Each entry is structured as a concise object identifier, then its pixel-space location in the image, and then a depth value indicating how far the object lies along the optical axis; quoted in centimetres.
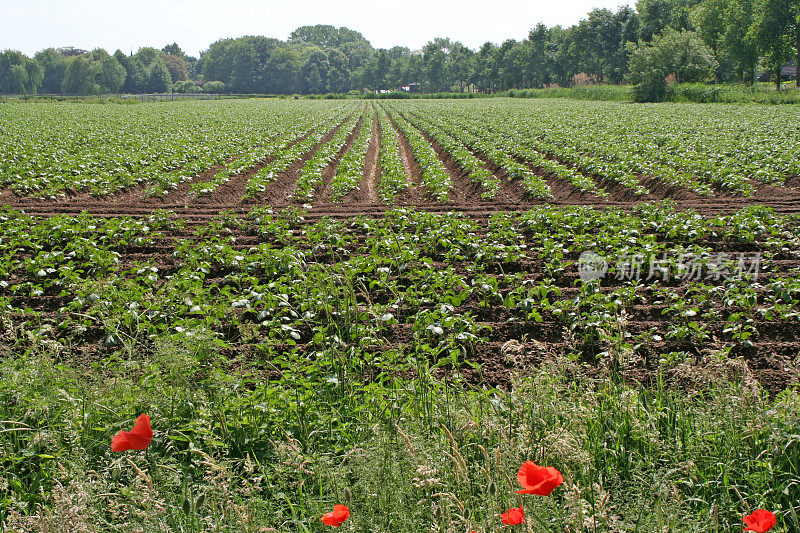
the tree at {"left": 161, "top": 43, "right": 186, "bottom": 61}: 19688
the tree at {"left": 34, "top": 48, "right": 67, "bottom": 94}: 14025
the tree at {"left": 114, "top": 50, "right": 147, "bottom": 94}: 14325
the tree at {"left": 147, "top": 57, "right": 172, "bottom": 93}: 14600
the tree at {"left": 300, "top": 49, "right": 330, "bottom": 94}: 15562
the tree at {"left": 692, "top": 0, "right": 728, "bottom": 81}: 6819
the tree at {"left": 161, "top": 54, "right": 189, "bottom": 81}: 17088
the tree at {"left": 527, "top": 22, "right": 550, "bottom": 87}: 9355
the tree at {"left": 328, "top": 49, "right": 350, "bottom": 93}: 15812
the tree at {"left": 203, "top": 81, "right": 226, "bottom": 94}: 14202
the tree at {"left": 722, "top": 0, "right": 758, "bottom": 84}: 5828
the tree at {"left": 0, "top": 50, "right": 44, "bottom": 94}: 12938
